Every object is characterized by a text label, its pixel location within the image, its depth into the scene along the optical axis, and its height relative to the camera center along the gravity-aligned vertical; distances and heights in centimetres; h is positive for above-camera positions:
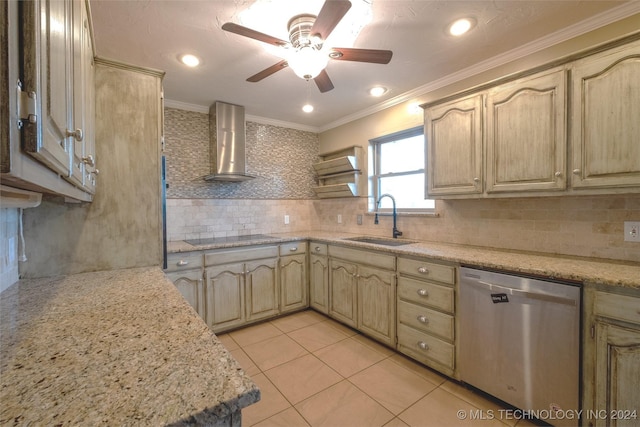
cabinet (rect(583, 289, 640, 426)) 128 -73
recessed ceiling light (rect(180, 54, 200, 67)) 218 +122
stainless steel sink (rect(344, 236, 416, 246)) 278 -33
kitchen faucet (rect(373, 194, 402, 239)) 300 -17
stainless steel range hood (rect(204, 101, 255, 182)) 313 +80
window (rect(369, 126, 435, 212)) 299 +46
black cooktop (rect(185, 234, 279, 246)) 290 -32
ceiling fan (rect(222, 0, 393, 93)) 149 +94
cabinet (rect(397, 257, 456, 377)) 197 -78
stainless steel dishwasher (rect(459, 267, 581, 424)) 146 -76
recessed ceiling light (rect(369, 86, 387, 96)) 279 +123
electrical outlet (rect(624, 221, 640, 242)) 167 -14
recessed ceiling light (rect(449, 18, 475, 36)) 178 +122
